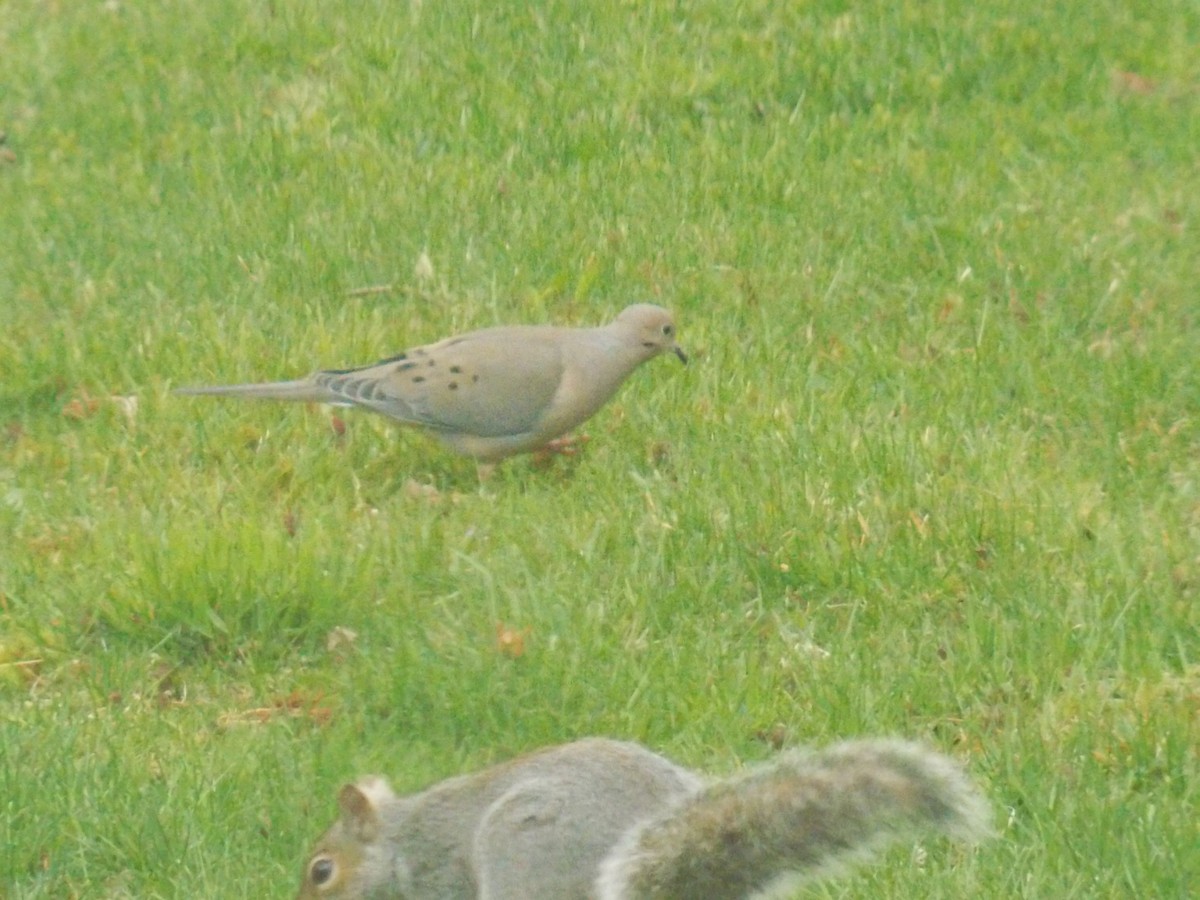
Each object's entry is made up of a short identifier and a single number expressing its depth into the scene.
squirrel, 5.77
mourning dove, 10.72
